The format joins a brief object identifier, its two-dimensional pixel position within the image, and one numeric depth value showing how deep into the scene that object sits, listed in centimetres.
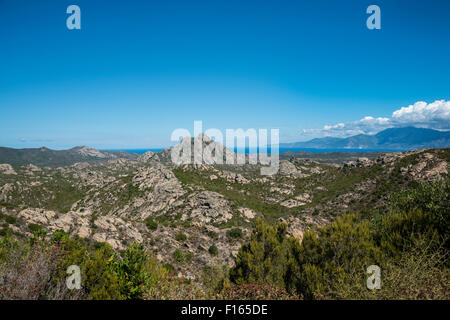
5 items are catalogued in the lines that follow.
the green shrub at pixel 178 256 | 2569
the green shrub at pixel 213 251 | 2857
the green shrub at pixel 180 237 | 3025
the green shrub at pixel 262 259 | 1334
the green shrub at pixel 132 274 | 990
